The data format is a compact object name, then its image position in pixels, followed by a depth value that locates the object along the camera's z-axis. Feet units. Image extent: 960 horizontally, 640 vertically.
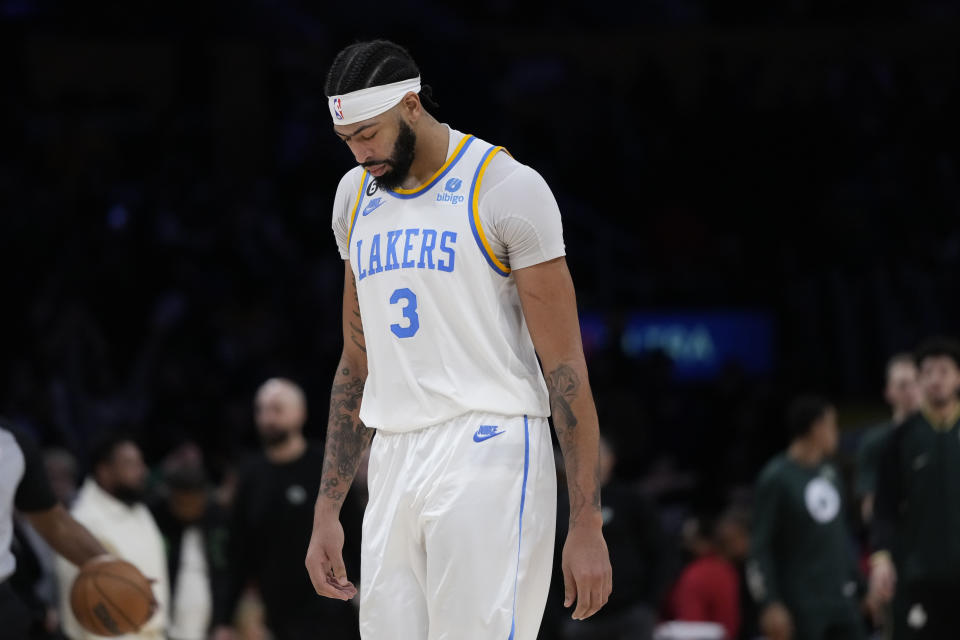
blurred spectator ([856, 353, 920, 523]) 56.90
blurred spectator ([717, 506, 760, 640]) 67.46
